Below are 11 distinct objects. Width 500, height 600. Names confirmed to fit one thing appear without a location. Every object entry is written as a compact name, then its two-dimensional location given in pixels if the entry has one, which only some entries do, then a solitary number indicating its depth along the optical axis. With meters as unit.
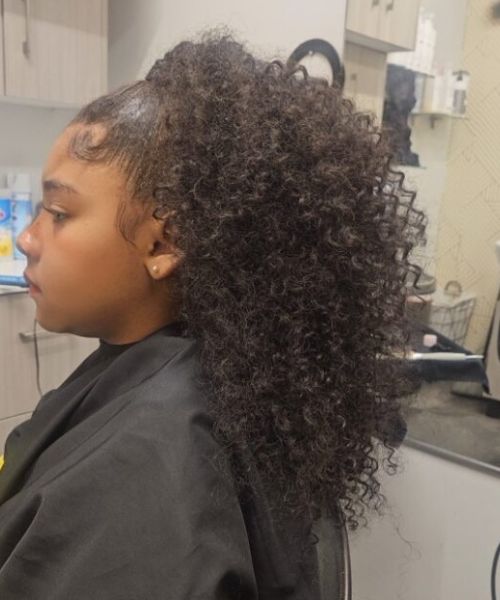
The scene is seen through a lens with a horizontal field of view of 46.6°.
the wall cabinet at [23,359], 1.82
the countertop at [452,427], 1.41
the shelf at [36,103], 1.98
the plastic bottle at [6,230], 2.06
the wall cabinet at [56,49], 1.82
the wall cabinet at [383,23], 1.55
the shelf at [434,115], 1.55
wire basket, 1.51
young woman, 0.54
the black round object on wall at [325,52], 1.61
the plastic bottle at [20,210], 2.09
